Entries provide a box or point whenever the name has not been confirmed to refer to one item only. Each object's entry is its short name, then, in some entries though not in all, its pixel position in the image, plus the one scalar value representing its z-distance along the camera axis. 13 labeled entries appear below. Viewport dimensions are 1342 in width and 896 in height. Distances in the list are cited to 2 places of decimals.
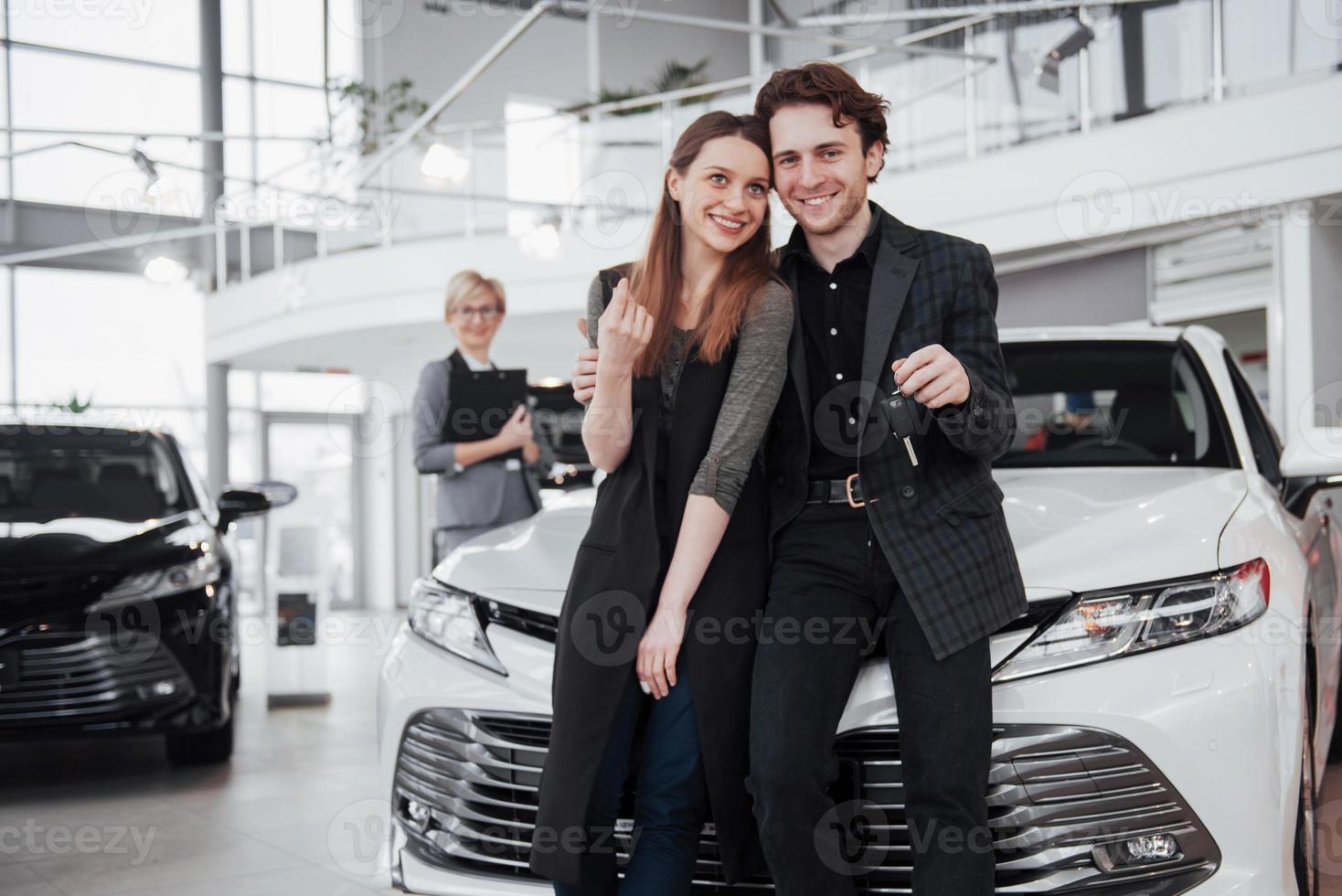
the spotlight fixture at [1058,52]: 7.20
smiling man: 1.72
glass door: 14.99
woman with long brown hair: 1.86
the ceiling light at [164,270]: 9.77
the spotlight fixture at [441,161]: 8.51
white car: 1.77
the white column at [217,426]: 12.98
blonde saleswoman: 3.52
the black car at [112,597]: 3.89
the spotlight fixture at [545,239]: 9.71
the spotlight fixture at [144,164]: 7.34
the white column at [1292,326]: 6.53
